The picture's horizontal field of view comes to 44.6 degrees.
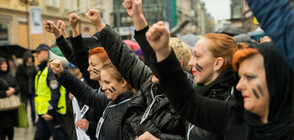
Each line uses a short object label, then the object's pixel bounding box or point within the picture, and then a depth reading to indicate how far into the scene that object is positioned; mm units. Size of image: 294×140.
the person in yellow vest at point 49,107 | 5633
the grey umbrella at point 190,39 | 6504
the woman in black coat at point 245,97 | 1377
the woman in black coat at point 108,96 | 2863
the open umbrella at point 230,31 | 5689
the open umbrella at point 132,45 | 9609
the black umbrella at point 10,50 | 11586
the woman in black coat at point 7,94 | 6672
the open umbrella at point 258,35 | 5270
